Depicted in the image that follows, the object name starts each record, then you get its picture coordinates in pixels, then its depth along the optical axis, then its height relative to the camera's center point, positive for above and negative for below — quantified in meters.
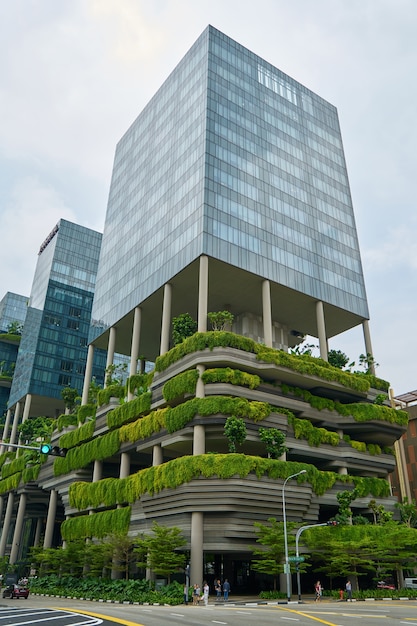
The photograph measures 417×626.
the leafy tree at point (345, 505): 54.78 +7.35
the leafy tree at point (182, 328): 64.12 +26.94
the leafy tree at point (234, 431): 50.94 +12.78
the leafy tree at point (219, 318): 62.91 +27.44
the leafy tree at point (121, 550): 53.94 +2.74
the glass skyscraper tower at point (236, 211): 67.69 +46.13
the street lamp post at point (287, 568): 44.19 +1.12
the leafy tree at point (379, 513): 58.34 +7.07
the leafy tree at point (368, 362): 73.56 +27.20
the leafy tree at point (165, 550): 46.59 +2.41
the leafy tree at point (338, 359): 73.00 +27.21
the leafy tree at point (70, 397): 91.44 +27.73
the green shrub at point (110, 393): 72.25 +22.52
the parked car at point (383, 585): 57.72 +0.01
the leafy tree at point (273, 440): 53.44 +12.67
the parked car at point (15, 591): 49.84 -1.05
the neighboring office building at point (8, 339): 152.26 +62.97
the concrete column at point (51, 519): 79.19 +8.00
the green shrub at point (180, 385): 55.44 +18.34
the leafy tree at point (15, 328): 162.75 +68.55
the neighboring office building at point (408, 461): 90.88 +18.73
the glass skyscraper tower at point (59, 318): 115.88 +53.13
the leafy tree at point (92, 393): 84.69 +26.23
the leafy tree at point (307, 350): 69.14 +27.74
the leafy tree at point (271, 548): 46.72 +2.72
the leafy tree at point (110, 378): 78.88 +26.58
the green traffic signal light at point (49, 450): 22.97 +4.96
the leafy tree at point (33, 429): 96.12 +24.68
